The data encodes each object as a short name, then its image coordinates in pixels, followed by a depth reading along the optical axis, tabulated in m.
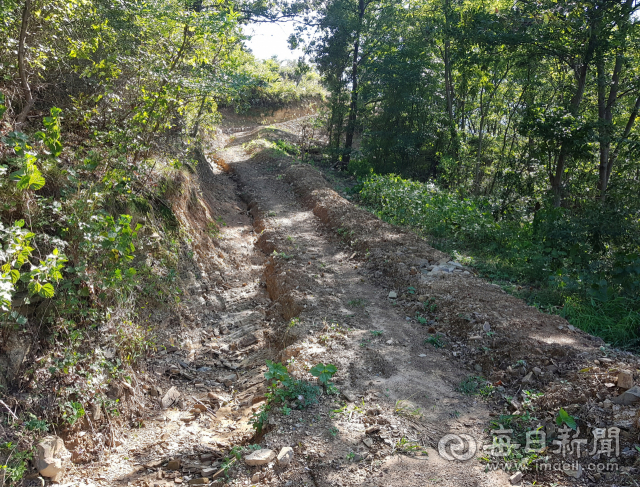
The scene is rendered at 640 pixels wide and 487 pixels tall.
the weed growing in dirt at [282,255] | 7.52
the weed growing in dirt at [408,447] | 3.12
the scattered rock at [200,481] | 2.98
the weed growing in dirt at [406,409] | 3.56
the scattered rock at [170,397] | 4.01
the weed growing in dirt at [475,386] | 3.99
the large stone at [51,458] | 2.81
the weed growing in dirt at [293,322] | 5.20
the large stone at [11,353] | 3.04
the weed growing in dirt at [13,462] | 2.62
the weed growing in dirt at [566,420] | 3.12
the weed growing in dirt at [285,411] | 3.46
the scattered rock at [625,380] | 3.33
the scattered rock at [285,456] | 2.95
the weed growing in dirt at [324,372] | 3.83
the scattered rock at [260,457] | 2.95
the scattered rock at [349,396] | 3.76
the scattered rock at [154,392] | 4.04
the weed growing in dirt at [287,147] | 19.91
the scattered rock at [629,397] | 3.20
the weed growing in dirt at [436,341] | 4.90
